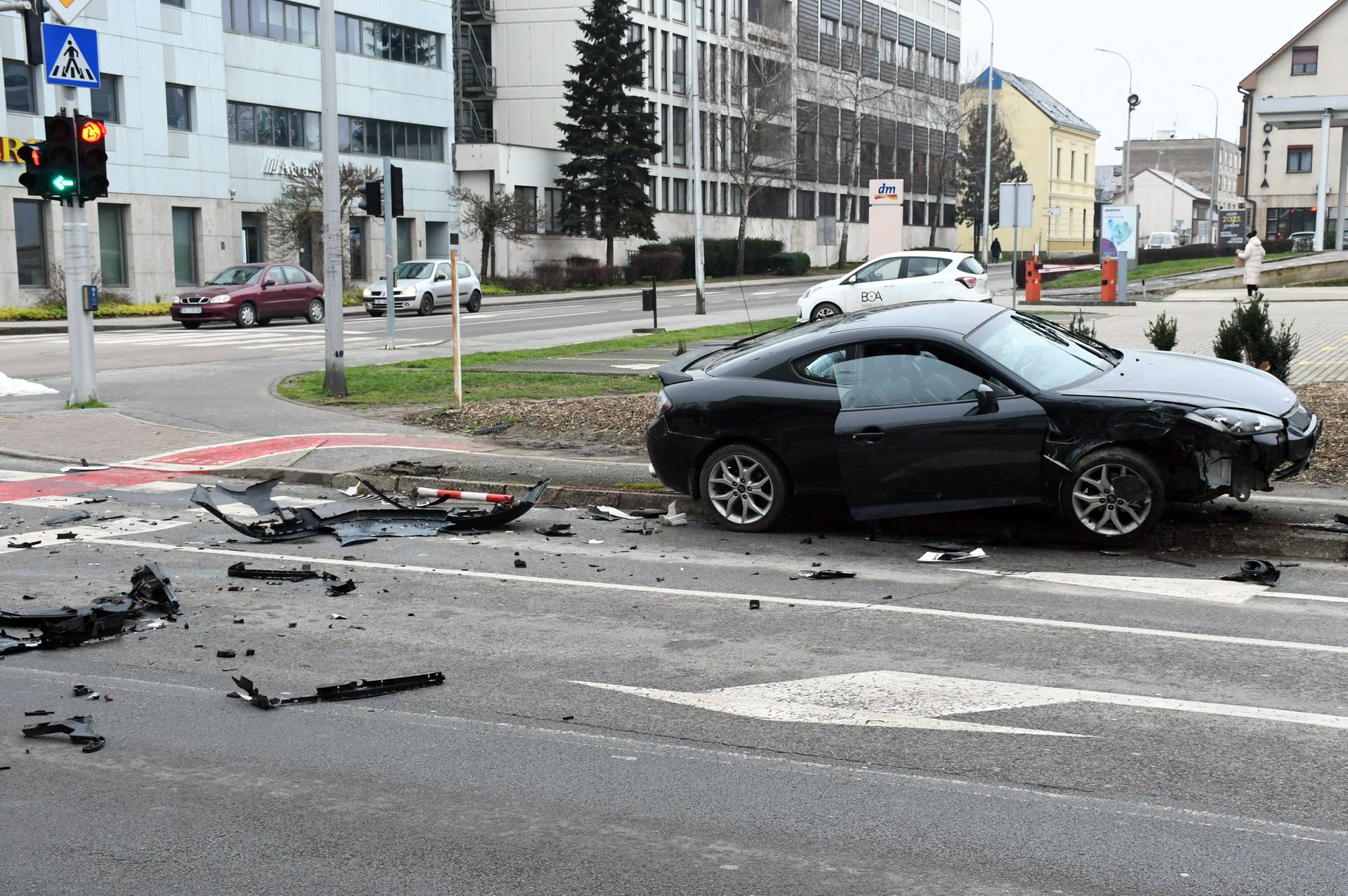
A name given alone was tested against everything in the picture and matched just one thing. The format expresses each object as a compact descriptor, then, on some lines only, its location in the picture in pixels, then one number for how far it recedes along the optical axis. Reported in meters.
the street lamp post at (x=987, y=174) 68.20
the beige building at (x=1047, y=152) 110.44
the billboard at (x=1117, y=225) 41.91
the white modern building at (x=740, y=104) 68.94
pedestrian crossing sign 17.00
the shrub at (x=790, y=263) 77.25
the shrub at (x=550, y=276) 57.97
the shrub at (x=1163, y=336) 15.32
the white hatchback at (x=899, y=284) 28.92
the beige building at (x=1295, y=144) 79.44
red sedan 36.59
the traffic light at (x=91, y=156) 17.33
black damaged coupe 8.91
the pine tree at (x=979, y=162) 105.38
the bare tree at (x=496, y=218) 59.69
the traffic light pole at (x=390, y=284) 28.55
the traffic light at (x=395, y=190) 26.48
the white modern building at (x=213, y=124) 43.75
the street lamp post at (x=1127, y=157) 61.74
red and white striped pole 10.96
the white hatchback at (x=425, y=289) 41.66
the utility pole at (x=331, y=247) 18.88
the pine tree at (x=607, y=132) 63.44
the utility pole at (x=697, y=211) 38.82
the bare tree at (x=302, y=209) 50.94
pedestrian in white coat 35.50
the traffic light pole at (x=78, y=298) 17.67
